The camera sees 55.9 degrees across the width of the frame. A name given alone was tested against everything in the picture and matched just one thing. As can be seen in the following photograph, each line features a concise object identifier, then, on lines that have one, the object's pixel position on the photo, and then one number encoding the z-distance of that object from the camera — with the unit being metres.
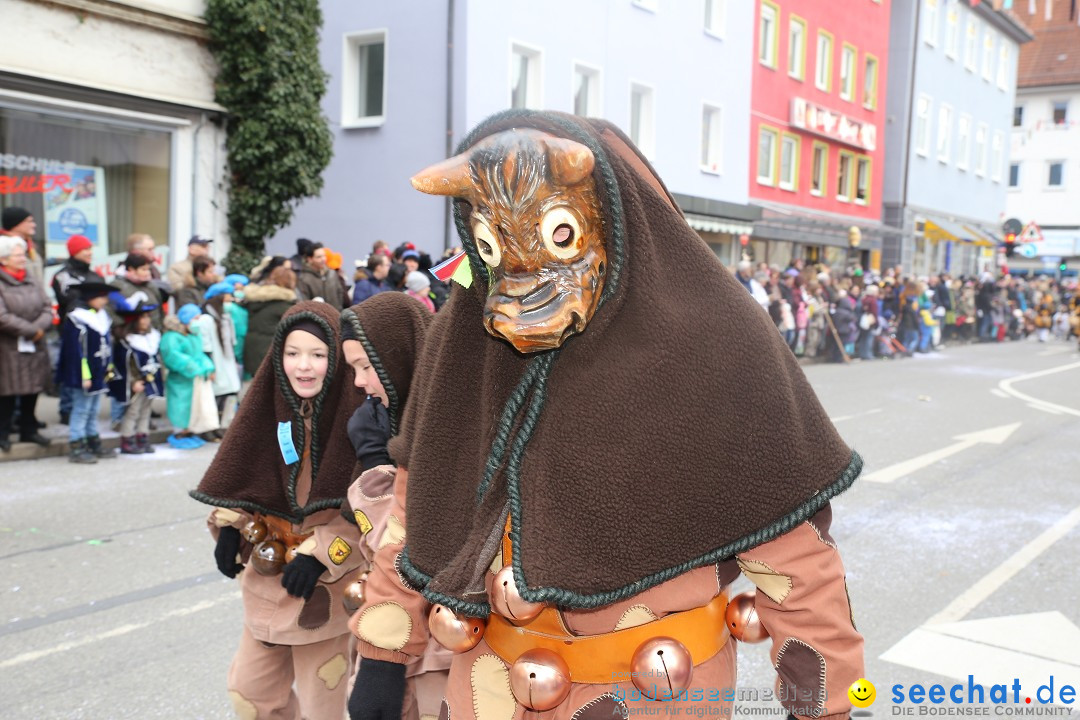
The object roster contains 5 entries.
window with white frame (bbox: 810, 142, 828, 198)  30.17
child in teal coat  9.19
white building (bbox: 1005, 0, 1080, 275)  52.31
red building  27.08
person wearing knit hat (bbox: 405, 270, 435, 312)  11.29
